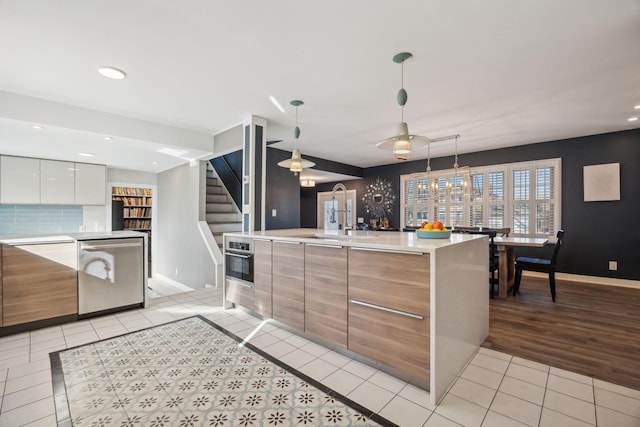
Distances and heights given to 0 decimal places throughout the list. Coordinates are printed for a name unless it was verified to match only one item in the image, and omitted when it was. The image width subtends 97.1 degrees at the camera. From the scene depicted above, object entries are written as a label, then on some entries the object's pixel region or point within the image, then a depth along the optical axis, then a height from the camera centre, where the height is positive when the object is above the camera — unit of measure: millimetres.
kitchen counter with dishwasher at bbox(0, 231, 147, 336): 2658 -672
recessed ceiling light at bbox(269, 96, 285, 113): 3152 +1279
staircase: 5346 +30
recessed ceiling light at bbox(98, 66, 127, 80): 2432 +1230
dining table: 3781 -601
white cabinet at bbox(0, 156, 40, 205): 4328 +504
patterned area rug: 1572 -1147
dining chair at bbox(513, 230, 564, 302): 3678 -719
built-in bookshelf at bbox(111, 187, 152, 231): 7000 +158
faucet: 3297 -19
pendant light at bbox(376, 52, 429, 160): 2254 +602
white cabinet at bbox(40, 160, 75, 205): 4691 +505
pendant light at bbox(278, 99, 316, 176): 3076 +551
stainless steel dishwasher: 3012 -693
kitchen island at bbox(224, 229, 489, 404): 1735 -624
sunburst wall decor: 7312 +388
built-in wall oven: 3057 -526
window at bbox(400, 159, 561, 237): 5109 +306
